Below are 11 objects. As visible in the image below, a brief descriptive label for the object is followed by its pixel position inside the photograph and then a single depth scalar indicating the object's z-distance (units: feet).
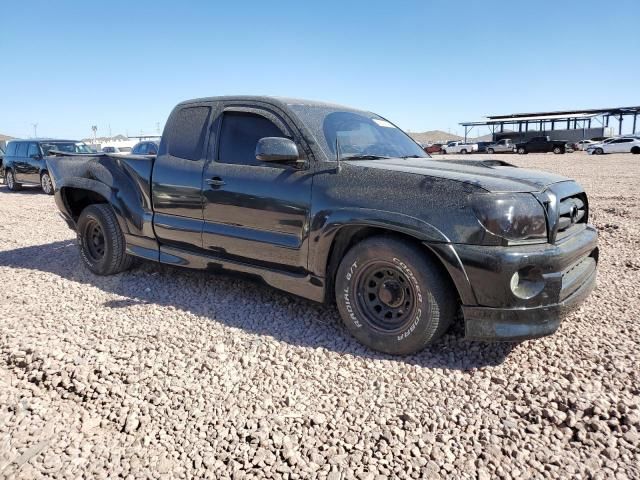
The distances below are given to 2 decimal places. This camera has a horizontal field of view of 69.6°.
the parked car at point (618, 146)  115.75
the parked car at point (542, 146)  134.92
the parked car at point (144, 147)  42.34
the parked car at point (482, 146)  165.17
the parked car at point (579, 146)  143.64
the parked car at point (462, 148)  166.71
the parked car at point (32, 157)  46.52
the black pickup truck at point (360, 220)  9.15
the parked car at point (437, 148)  164.66
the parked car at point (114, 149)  59.31
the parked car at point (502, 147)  152.15
